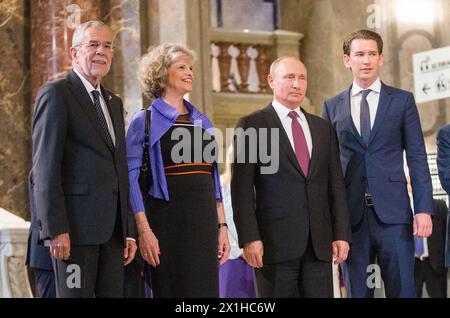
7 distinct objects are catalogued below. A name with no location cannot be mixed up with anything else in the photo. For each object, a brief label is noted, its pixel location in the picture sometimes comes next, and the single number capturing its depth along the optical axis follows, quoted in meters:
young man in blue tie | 8.11
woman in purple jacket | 7.72
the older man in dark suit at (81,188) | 6.89
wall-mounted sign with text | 13.37
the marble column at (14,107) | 12.32
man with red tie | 7.79
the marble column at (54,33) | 12.27
